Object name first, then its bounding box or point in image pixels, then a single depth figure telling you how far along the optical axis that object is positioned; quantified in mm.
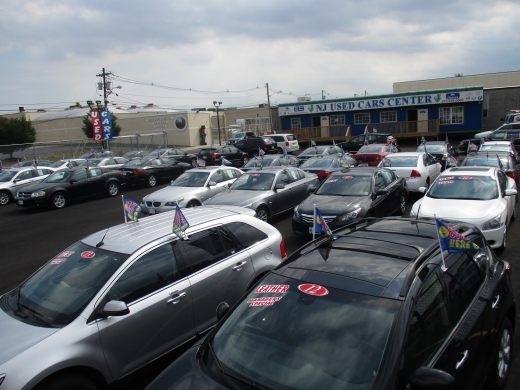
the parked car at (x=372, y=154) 19986
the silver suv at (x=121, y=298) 3693
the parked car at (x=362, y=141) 33219
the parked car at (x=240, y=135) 41281
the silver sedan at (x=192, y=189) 12531
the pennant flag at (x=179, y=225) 4902
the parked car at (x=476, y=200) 7965
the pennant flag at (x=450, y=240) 3524
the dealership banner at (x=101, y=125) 33844
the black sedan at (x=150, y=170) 20328
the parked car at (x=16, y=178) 18594
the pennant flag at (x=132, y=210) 5730
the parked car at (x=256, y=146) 32344
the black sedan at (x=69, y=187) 15961
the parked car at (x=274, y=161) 17453
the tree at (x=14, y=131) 45156
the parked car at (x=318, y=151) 21969
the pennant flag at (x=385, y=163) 14108
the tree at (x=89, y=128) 51959
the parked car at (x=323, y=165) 15664
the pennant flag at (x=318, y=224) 5418
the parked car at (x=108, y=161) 23402
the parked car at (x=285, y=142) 34491
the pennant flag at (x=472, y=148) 16656
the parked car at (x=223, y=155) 27422
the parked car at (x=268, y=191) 11203
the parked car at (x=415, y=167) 14211
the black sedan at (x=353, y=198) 9523
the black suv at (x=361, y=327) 2773
